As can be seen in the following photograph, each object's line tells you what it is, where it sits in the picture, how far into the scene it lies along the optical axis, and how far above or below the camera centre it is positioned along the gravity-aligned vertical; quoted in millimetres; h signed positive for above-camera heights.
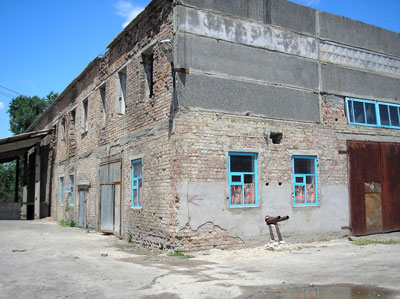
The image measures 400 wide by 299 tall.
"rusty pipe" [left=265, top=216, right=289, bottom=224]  10273 -749
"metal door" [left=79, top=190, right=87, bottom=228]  16516 -725
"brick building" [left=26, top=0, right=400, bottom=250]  9969 +1880
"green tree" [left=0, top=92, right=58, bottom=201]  41469 +8560
